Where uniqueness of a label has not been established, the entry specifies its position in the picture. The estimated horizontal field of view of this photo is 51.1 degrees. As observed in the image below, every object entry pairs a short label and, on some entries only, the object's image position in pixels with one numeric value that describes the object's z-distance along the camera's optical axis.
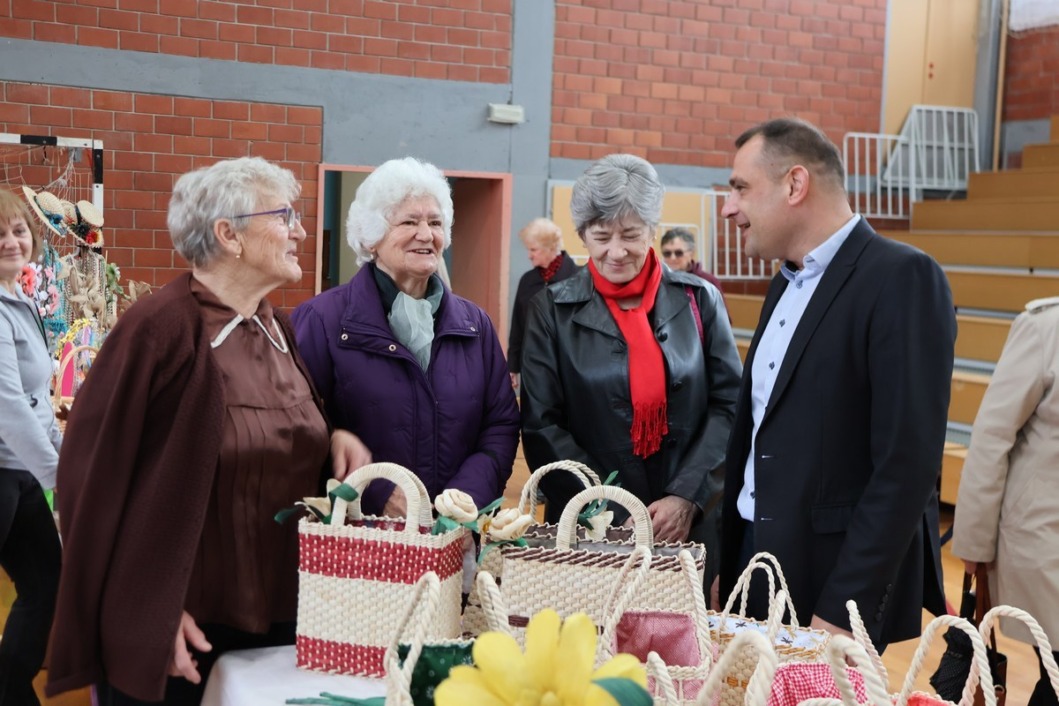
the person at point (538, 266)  6.89
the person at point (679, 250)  6.71
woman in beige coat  2.54
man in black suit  1.93
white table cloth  1.69
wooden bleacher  6.55
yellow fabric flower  0.92
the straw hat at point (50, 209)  4.72
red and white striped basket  1.68
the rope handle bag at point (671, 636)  1.35
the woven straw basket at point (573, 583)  1.68
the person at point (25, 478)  2.92
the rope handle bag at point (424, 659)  1.21
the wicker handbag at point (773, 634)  1.45
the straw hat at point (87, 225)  5.08
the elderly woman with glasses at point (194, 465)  1.71
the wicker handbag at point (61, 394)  3.50
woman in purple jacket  2.25
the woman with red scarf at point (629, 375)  2.40
